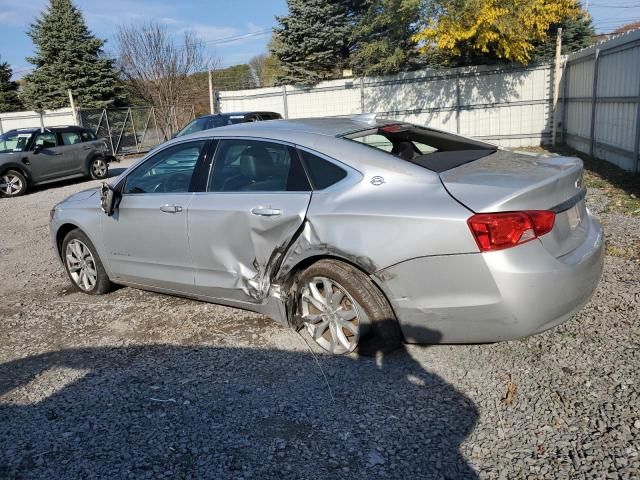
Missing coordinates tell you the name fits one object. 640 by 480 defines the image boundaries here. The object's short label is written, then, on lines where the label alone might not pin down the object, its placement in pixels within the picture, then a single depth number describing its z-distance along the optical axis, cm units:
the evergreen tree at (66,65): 3005
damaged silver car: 291
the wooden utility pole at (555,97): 1533
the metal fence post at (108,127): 2247
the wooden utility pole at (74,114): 2128
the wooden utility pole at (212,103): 2085
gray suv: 1327
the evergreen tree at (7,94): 3369
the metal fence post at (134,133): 2377
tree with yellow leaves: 1384
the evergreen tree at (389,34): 1569
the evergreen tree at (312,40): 2344
